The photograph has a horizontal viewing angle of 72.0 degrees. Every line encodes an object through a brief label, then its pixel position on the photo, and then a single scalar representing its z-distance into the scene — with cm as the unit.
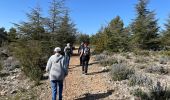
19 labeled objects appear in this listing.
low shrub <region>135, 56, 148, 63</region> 890
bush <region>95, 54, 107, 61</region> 998
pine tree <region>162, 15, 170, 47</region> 1698
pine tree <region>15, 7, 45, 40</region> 1356
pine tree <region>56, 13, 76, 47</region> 1338
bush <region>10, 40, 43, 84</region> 663
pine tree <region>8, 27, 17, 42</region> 1418
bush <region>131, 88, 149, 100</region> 407
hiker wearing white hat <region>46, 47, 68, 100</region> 405
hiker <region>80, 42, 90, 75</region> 676
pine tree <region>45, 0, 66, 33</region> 1344
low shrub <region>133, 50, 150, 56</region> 1178
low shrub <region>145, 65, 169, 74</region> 671
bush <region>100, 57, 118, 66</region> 827
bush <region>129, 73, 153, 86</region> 496
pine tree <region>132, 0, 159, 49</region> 1623
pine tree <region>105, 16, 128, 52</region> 1449
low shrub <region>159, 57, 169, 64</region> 872
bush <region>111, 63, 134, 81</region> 576
